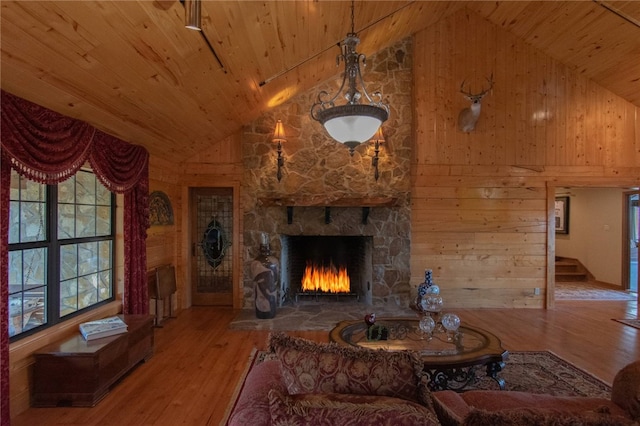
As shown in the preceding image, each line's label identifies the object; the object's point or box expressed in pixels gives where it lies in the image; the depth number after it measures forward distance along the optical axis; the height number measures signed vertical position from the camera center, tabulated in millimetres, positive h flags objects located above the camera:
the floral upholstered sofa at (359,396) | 1156 -653
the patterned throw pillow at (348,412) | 1150 -653
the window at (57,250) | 2732 -337
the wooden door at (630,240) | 7332 -479
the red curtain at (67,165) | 2330 +384
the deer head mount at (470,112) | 5125 +1556
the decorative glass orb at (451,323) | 2809 -852
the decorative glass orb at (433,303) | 3062 -761
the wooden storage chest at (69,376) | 2691 -1247
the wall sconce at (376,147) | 5223 +1013
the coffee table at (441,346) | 2461 -996
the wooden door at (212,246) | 5629 -517
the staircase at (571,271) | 8250 -1290
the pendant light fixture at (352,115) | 2215 +633
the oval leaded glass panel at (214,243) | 5629 -466
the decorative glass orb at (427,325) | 2854 -886
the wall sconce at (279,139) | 5168 +1109
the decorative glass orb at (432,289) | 4094 -866
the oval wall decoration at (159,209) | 4699 +54
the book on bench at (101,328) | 2990 -1001
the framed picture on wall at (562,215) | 8844 +33
